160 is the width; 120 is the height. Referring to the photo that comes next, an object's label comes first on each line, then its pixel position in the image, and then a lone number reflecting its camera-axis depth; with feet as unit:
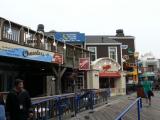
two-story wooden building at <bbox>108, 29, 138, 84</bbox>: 101.44
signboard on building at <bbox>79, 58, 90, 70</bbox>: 48.62
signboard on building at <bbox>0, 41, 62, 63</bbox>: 28.25
